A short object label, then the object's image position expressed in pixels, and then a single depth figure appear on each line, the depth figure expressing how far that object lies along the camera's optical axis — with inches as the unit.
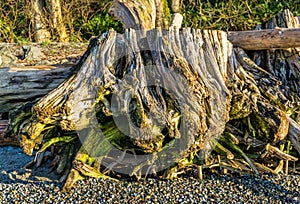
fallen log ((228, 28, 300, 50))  162.7
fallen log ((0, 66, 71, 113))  191.6
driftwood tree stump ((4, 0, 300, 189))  140.7
